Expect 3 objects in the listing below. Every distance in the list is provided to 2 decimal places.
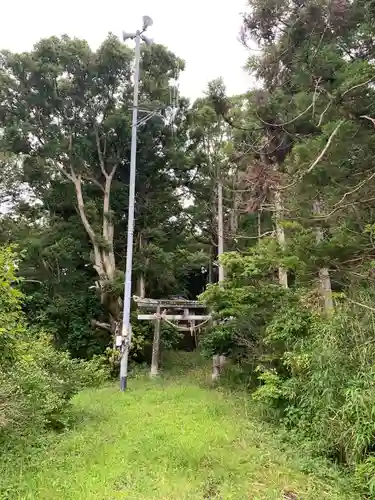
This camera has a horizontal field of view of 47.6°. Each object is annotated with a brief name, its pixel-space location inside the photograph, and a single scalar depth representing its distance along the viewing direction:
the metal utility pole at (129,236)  9.09
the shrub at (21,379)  4.59
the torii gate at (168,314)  12.34
